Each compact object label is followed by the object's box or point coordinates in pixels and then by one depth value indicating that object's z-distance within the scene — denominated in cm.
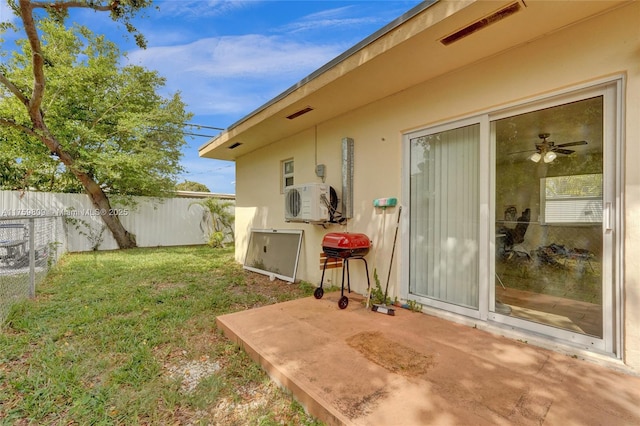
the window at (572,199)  223
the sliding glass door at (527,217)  217
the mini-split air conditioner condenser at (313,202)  411
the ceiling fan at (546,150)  247
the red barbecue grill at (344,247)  345
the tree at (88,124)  768
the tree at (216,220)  1020
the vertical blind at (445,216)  288
